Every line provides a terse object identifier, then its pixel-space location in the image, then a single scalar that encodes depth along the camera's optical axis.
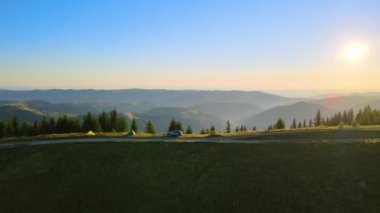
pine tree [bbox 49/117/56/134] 95.28
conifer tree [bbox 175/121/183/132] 104.44
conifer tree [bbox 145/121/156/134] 106.50
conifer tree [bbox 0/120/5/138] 94.25
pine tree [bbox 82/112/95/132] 94.07
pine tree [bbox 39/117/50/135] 95.62
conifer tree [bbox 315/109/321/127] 146.82
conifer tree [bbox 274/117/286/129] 119.11
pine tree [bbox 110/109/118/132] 101.50
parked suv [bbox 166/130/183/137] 58.12
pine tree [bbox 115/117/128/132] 102.21
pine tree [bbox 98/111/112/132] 100.12
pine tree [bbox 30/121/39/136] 96.14
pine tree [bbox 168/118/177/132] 102.50
